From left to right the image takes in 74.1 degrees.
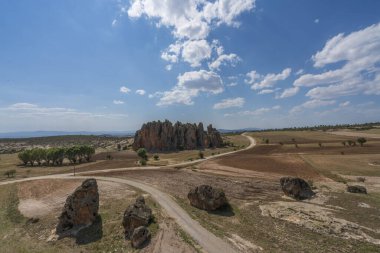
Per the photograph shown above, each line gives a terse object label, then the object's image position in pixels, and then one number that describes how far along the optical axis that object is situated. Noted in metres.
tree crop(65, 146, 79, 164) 87.81
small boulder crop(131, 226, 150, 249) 24.14
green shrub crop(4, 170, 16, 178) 67.18
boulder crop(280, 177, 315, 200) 36.19
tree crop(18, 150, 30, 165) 89.44
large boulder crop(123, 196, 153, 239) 26.99
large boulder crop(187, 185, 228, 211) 32.78
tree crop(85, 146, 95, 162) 90.36
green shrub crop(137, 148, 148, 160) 91.25
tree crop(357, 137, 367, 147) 99.12
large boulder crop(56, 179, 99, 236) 30.69
